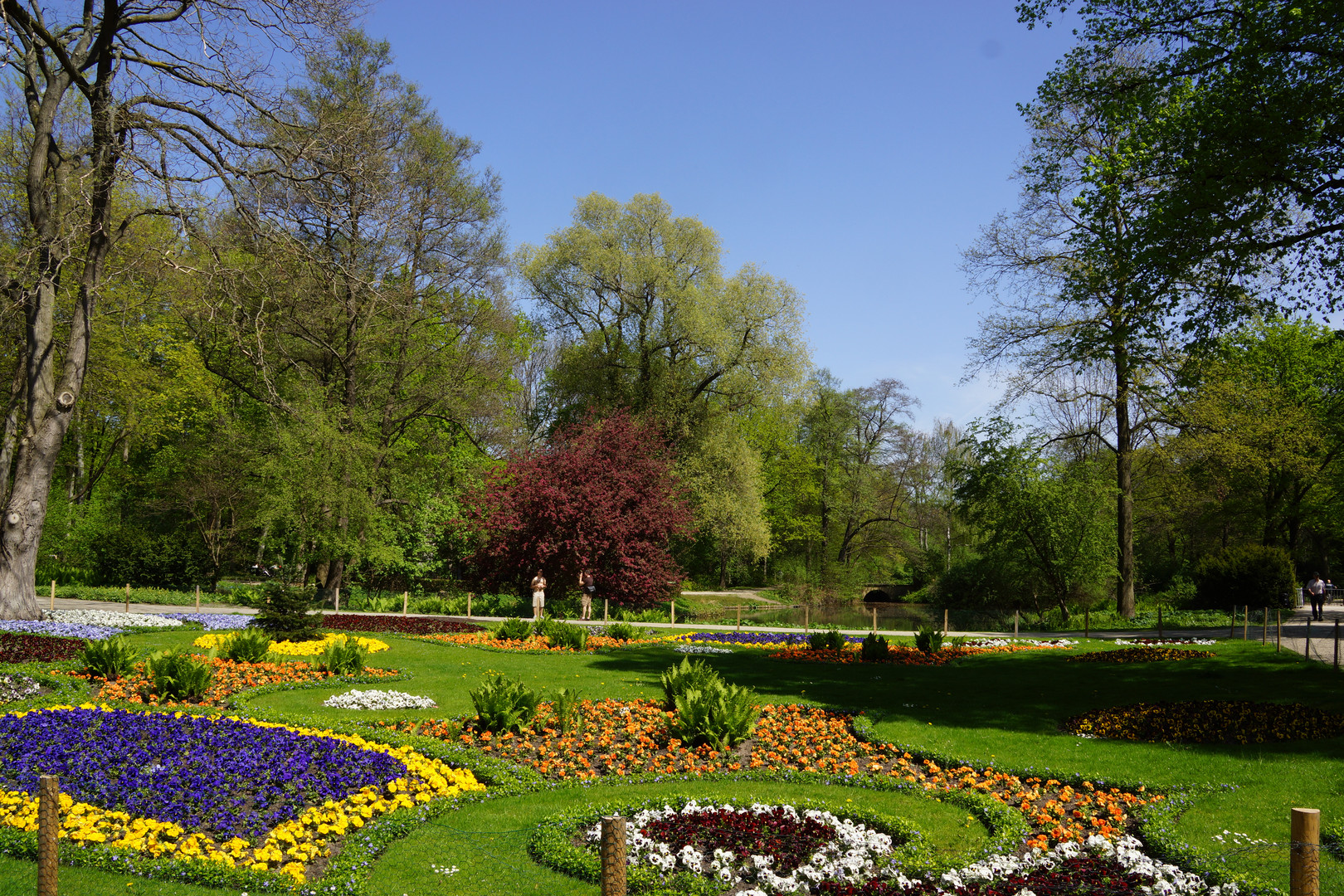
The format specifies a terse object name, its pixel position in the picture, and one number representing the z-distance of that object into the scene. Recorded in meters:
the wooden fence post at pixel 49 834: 4.42
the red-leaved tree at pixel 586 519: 26.38
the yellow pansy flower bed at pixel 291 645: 13.34
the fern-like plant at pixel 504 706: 9.36
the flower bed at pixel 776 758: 7.42
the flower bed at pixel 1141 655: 16.55
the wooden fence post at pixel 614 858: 3.45
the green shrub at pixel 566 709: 9.48
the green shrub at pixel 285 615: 15.73
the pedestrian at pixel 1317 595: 25.72
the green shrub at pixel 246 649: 13.42
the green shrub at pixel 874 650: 16.67
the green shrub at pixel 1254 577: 29.61
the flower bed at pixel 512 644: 17.30
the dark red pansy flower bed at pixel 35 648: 12.12
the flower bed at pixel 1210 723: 9.65
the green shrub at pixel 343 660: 13.14
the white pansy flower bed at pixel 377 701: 11.12
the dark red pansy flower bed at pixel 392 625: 19.89
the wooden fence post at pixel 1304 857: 3.22
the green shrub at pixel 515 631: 18.03
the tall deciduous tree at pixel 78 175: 14.91
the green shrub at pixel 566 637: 17.36
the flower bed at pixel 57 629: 14.11
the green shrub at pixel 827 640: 17.58
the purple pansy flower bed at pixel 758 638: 20.88
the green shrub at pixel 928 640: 17.66
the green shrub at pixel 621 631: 19.62
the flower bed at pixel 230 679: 10.68
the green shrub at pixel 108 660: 11.54
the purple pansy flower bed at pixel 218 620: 18.77
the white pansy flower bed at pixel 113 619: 16.67
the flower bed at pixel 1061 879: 5.34
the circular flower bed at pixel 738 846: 5.83
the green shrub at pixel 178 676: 10.53
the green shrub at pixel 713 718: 9.16
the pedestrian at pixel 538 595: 24.62
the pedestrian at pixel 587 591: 26.00
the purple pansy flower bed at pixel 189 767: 6.52
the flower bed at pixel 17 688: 10.12
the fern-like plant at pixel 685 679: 10.11
